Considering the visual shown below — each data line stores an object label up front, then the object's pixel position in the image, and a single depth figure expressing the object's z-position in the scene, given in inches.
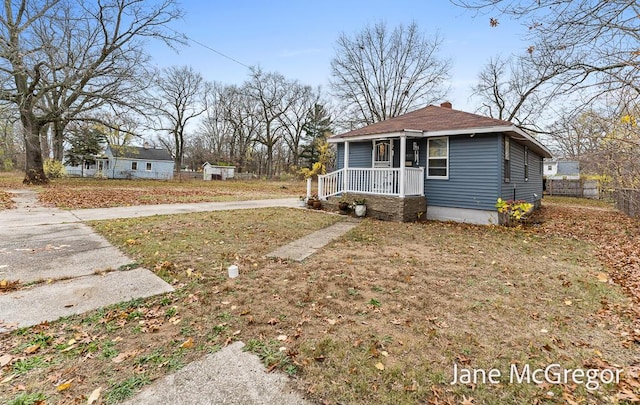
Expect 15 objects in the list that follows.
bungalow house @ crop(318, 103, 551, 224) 368.8
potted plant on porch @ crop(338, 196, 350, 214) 421.4
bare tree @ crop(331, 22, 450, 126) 1069.1
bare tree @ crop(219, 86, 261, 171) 1578.5
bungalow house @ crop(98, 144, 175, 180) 1462.8
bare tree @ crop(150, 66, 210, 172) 1444.4
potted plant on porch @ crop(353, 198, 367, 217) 402.6
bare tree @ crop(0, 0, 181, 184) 621.6
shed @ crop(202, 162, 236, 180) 1557.6
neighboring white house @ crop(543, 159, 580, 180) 1281.3
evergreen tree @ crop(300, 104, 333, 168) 1506.4
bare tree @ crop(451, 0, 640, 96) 139.9
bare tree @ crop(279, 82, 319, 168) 1530.5
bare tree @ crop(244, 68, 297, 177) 1457.9
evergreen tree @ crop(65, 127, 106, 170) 1287.9
